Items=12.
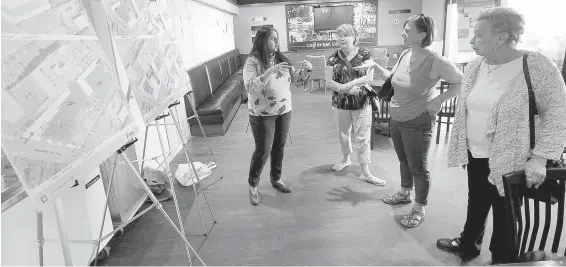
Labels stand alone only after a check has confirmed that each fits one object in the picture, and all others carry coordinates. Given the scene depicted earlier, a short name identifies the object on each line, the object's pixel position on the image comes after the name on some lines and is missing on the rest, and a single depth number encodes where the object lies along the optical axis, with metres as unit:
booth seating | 4.73
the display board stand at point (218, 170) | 3.26
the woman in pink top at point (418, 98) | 2.01
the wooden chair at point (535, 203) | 1.26
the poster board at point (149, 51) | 1.85
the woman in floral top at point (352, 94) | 2.75
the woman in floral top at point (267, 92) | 2.40
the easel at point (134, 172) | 1.55
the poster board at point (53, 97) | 1.10
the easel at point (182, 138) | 2.39
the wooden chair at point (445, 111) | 3.75
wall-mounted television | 9.29
